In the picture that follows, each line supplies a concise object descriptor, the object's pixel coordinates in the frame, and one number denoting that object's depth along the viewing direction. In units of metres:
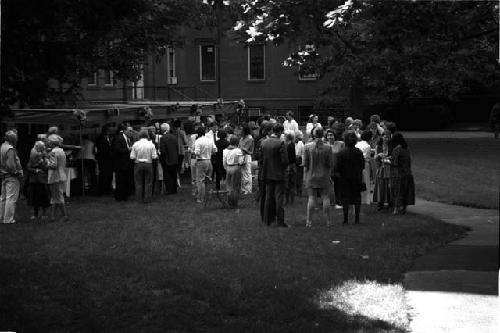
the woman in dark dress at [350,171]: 15.68
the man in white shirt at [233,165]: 18.03
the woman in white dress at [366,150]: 17.56
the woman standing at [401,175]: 16.61
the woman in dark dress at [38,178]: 16.28
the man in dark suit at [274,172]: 15.09
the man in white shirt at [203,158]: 19.78
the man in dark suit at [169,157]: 21.27
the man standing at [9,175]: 15.62
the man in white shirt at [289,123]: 28.79
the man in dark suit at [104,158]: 21.20
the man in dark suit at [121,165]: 20.47
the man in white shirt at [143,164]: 19.69
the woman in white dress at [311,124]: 25.90
